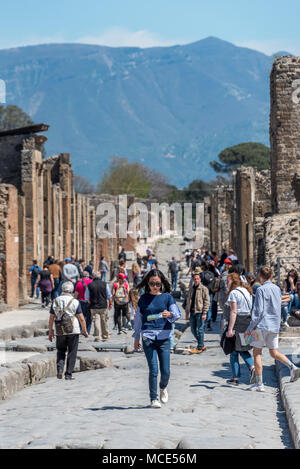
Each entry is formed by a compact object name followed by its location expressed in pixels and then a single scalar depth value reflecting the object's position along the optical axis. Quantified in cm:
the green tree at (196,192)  12950
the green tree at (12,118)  11544
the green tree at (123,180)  10675
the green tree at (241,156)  13716
